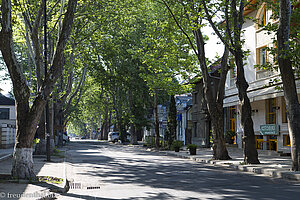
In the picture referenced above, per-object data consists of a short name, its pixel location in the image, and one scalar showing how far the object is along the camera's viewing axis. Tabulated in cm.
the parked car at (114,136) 6041
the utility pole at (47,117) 1872
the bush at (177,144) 3212
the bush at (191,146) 2719
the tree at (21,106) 1203
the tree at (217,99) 2097
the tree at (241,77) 1784
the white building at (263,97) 2461
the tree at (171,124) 3581
